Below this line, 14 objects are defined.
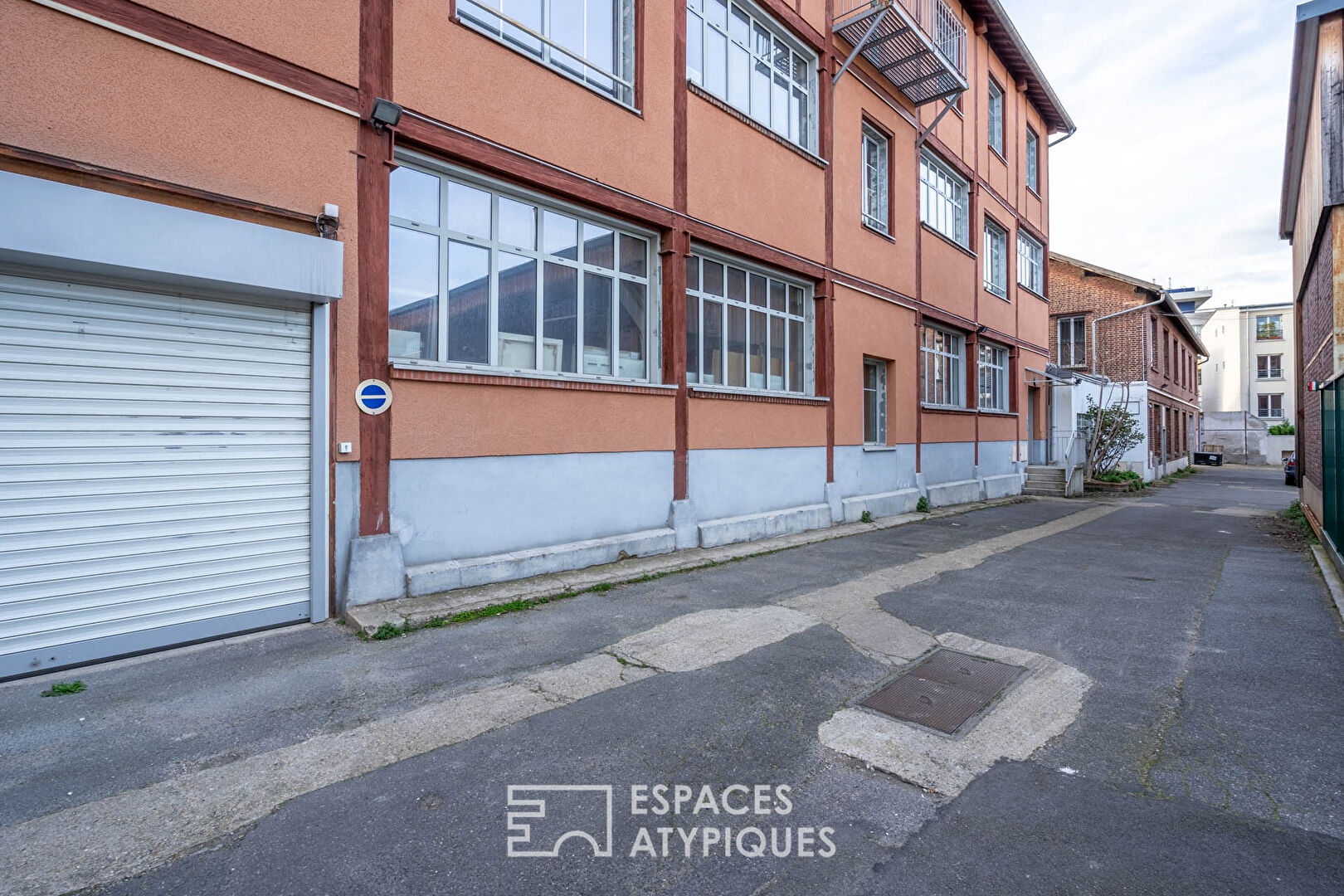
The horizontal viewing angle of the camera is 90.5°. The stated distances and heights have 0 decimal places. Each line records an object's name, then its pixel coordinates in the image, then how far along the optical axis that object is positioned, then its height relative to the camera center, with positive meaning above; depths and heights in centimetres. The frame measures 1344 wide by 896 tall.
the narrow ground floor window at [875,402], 1377 +107
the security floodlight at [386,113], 588 +302
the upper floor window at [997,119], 1881 +953
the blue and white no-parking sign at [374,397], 587 +51
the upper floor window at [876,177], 1382 +578
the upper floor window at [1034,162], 2127 +937
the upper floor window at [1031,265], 2109 +613
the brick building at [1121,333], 2602 +492
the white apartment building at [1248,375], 4556 +580
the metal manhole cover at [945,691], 392 -153
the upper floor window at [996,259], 1902 +567
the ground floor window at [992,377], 1836 +214
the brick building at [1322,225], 850 +332
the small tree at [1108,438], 2027 +45
